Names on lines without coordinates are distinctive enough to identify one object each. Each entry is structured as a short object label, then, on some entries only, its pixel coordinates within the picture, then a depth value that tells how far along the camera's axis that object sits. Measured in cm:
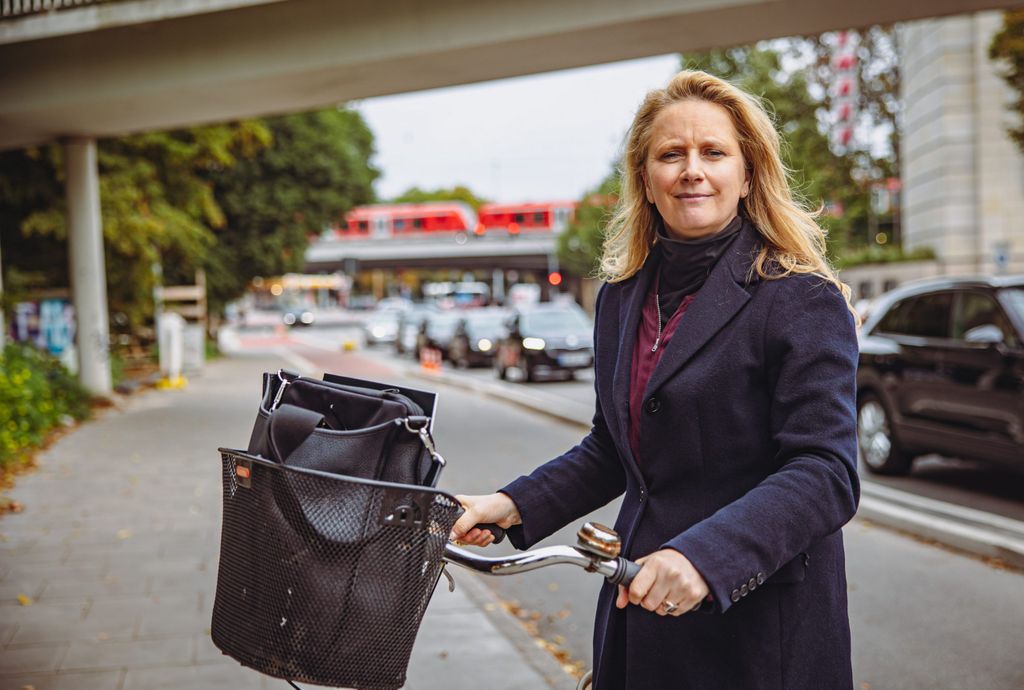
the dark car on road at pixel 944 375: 814
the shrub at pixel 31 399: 1123
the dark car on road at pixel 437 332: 3170
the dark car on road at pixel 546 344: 2180
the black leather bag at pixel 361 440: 173
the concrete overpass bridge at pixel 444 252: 7706
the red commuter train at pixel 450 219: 7450
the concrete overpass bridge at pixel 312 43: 1133
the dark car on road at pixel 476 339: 2886
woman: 180
